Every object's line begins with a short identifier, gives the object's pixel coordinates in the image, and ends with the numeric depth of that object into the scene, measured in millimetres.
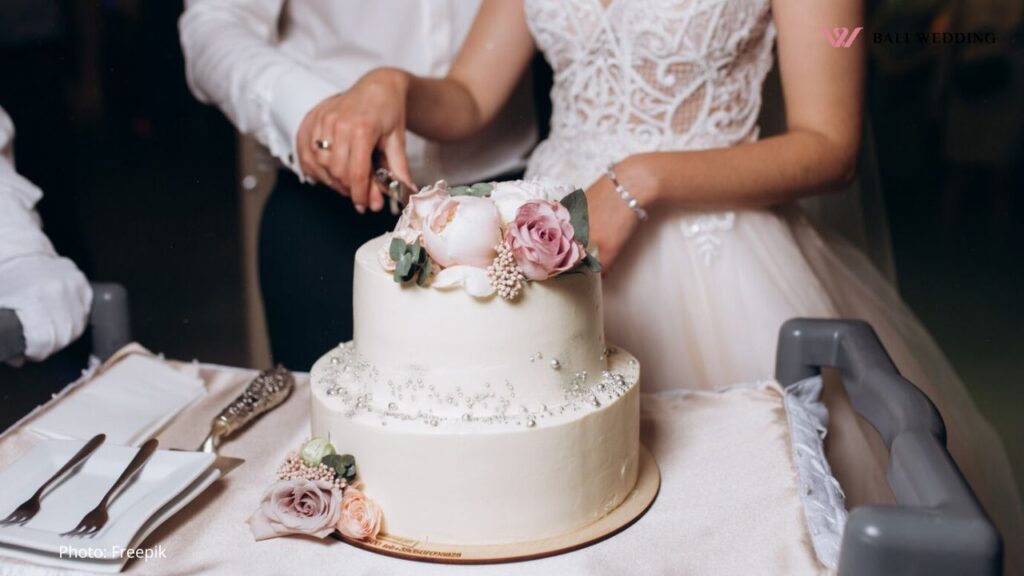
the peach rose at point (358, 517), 865
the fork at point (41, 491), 878
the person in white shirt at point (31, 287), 1206
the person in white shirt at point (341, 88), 1784
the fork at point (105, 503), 854
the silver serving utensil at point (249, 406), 1073
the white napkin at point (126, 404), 1100
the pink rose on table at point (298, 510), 857
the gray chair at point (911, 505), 729
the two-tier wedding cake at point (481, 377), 828
